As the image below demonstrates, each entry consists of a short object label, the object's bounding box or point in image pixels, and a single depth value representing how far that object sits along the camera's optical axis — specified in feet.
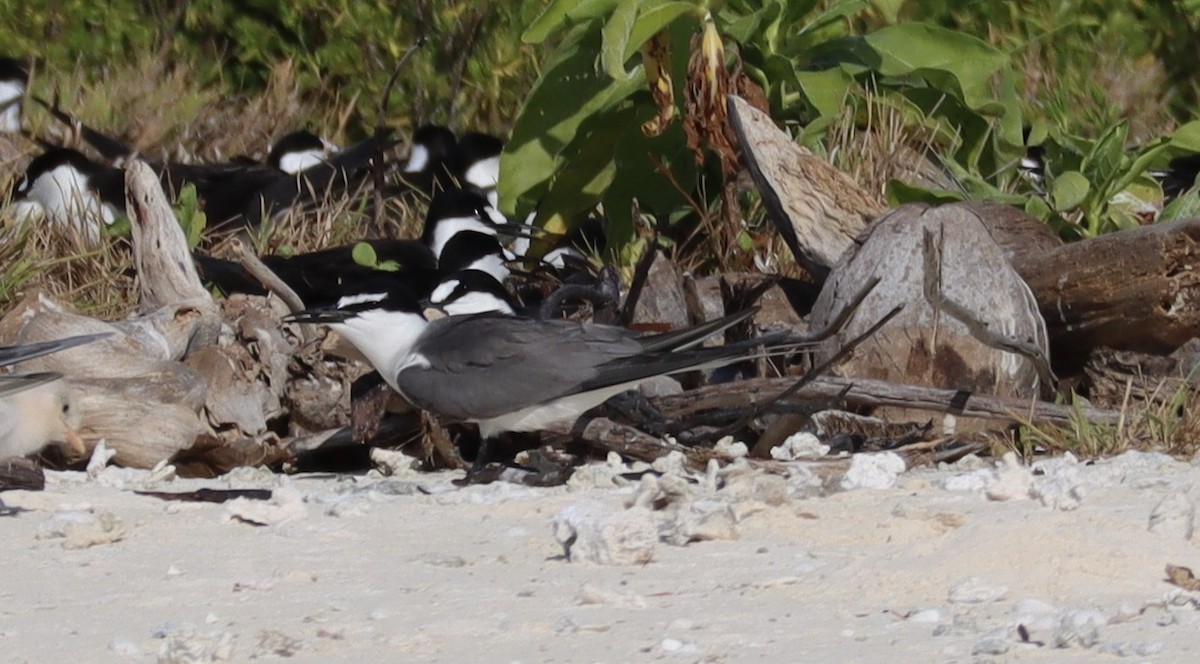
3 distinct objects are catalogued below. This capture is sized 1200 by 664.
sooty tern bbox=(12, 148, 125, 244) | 46.24
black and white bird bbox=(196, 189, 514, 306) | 42.70
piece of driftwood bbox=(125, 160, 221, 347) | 39.70
